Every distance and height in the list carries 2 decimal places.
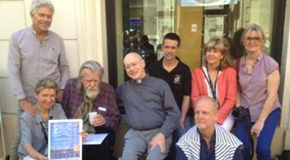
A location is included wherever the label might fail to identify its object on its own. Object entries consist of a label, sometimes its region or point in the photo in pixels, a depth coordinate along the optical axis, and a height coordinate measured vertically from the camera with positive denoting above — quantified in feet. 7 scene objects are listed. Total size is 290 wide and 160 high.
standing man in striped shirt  9.14 -0.89
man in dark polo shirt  10.09 -1.68
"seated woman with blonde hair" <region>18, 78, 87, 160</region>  8.58 -2.79
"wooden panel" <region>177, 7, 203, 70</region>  13.42 -0.35
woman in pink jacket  9.46 -1.74
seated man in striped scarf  7.04 -2.84
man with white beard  9.14 -2.48
